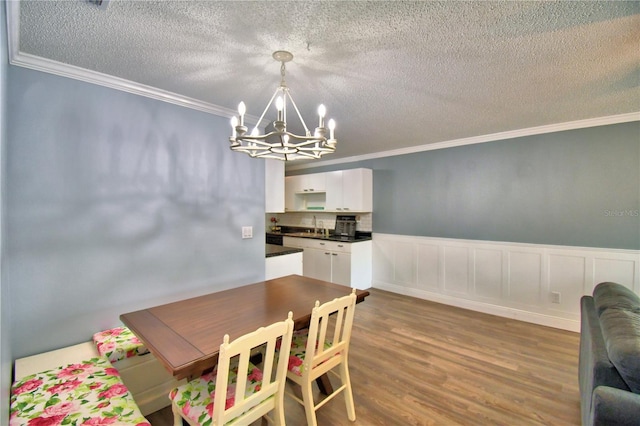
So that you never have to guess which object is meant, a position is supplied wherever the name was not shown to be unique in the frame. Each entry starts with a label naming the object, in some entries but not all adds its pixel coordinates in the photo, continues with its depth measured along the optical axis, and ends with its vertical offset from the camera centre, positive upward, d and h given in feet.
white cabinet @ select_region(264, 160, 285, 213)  10.67 +0.90
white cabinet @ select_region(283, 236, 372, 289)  14.79 -2.83
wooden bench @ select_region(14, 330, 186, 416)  5.86 -3.56
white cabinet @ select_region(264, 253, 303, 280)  10.81 -2.23
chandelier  5.22 +1.44
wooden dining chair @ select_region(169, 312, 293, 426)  4.04 -3.07
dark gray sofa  3.63 -2.28
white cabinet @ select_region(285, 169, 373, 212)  15.71 +1.10
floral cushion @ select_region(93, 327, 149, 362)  6.06 -3.00
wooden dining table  4.38 -2.20
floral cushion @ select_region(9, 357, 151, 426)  4.17 -3.07
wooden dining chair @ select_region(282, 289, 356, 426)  5.32 -3.06
